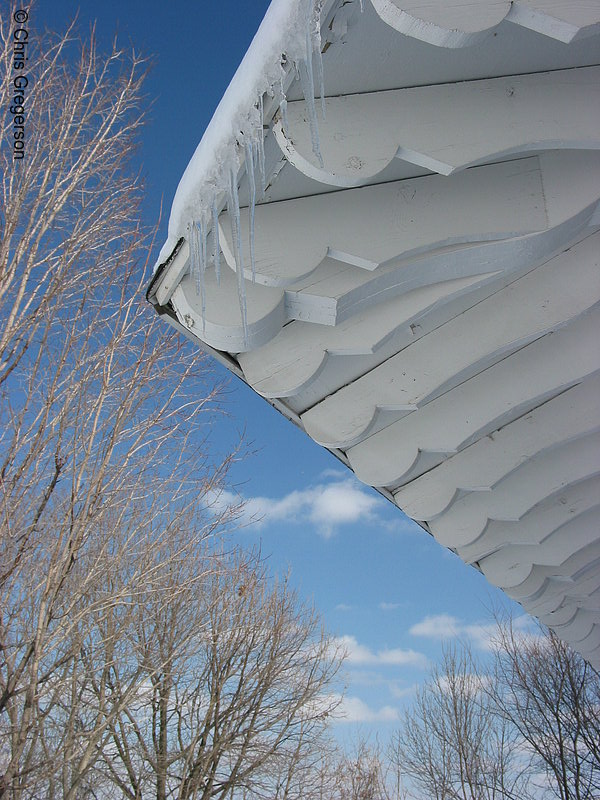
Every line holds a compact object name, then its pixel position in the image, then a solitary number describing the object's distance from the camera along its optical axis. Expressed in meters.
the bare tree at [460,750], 12.19
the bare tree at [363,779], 11.48
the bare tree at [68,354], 4.63
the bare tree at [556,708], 11.48
